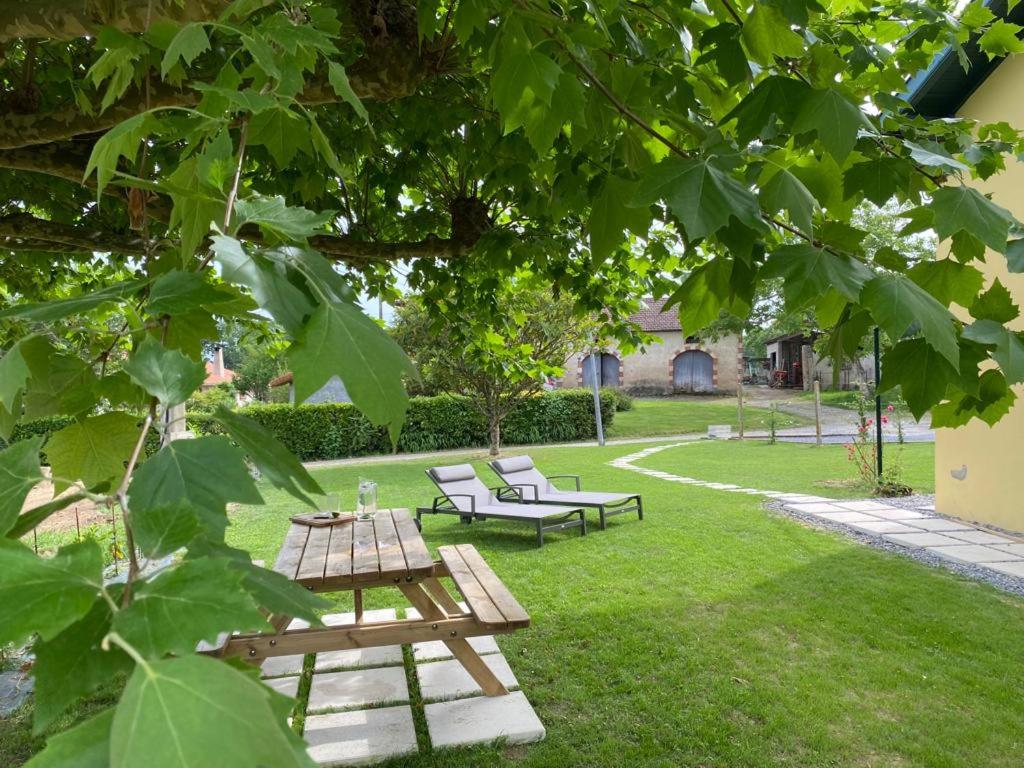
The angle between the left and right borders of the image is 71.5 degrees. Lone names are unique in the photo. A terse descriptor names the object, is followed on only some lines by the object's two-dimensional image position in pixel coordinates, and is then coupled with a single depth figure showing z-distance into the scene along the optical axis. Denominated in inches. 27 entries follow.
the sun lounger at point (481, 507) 322.7
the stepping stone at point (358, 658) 182.4
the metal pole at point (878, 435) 385.0
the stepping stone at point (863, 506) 357.1
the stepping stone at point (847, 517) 328.2
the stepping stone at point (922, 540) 281.1
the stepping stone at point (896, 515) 331.5
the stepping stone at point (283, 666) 178.4
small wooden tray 205.3
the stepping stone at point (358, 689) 159.4
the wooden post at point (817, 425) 708.8
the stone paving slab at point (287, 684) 167.8
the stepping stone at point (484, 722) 141.4
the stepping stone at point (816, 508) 352.2
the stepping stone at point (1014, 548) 259.1
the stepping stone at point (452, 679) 163.0
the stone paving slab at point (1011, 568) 236.4
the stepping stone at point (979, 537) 279.4
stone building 1320.1
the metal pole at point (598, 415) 785.9
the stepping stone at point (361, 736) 135.4
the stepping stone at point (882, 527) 304.3
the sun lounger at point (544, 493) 352.8
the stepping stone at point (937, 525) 306.3
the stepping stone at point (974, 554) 253.9
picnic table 136.7
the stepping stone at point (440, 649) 186.2
